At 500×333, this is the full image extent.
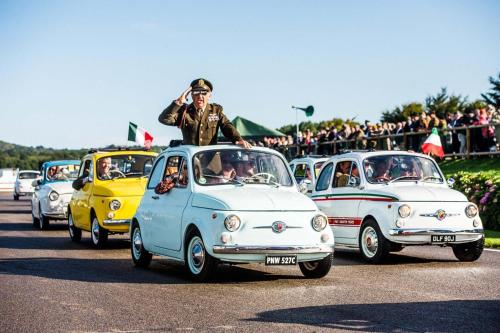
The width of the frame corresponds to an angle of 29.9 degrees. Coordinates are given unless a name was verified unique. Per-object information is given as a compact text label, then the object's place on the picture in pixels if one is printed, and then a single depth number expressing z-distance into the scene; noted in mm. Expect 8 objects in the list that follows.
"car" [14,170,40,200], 53469
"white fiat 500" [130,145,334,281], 11227
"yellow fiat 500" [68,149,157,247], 17266
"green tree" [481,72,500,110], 84062
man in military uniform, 13516
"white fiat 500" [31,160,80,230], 23094
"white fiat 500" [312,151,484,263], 13984
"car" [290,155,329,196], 20875
